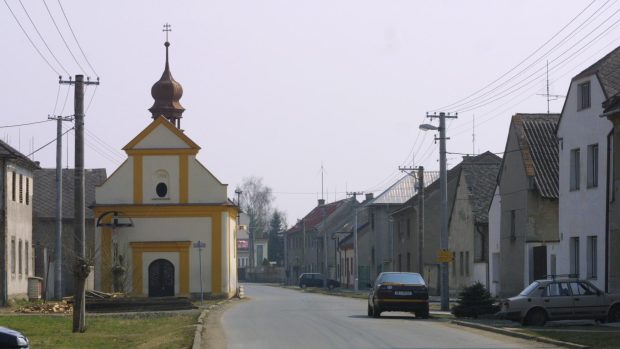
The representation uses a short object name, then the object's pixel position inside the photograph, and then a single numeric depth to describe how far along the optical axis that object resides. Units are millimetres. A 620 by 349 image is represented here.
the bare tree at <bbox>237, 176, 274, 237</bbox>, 150125
